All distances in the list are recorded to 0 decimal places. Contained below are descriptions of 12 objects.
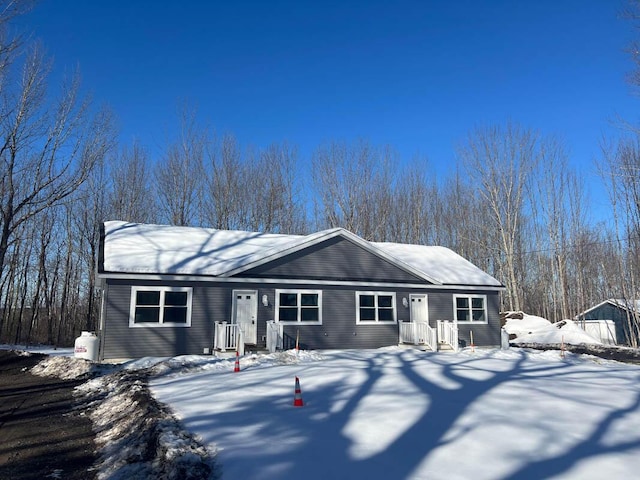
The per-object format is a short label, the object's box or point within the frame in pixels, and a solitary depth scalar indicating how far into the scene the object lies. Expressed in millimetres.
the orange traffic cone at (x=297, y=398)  7160
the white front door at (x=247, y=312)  16453
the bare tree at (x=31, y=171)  19047
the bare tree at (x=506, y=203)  36844
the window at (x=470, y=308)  20375
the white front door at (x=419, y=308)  19453
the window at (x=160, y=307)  15148
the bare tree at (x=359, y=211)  36594
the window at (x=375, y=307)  18391
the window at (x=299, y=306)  17125
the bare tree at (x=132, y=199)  33719
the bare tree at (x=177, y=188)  34469
